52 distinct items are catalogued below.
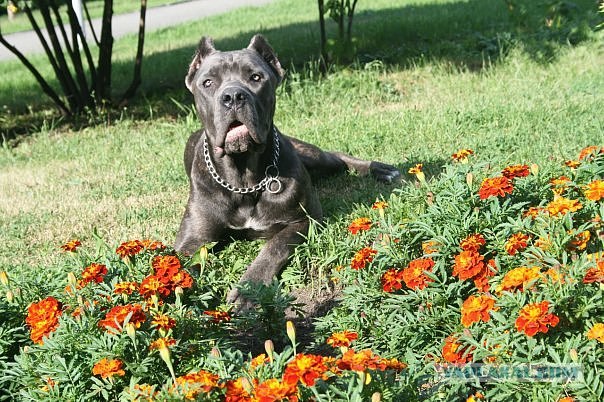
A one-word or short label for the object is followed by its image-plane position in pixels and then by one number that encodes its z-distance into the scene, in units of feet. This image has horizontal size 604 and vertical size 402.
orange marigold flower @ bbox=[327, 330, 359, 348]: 8.82
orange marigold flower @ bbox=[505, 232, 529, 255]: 10.59
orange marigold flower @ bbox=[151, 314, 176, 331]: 9.43
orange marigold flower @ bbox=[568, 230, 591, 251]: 10.40
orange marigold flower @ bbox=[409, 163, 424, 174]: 12.92
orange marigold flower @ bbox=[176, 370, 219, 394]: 7.77
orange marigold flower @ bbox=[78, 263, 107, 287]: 10.45
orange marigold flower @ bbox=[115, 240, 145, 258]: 11.21
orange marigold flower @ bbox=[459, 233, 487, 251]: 10.65
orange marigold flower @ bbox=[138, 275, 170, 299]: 10.07
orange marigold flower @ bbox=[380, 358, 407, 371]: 8.48
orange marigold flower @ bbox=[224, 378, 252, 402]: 7.72
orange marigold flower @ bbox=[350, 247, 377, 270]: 11.44
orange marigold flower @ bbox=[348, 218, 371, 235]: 12.55
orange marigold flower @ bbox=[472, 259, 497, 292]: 10.36
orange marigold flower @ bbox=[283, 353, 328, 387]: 7.59
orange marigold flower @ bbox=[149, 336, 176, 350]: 8.81
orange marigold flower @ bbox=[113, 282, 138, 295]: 10.18
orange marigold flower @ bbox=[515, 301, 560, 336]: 8.71
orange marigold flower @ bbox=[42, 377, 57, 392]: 9.17
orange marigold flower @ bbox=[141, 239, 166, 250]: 11.66
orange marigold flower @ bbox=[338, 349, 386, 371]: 7.86
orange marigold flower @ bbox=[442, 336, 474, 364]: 9.55
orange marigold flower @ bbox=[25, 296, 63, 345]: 9.56
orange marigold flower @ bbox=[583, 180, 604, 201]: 10.87
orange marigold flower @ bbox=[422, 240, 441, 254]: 11.23
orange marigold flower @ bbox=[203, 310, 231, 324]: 10.32
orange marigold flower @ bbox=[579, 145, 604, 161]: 12.83
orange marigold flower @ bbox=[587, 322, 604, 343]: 8.75
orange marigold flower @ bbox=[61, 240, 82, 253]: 11.40
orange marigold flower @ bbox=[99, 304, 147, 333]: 9.16
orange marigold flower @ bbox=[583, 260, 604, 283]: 9.22
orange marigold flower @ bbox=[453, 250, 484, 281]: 10.32
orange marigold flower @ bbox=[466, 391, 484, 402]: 9.05
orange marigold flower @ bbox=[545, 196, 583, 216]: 10.77
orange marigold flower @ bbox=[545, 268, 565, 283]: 9.44
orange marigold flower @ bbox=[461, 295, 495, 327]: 9.52
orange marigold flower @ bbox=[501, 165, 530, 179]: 12.01
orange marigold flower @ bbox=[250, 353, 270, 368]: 8.48
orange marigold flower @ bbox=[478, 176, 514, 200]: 11.37
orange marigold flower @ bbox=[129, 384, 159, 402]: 8.03
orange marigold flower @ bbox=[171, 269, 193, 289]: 10.26
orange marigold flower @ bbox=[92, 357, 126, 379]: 8.63
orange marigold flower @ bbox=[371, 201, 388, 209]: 12.77
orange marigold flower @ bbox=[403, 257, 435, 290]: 10.52
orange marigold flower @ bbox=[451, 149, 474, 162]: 13.25
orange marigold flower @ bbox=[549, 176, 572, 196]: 12.09
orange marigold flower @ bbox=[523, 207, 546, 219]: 11.29
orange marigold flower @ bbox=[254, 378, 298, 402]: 7.41
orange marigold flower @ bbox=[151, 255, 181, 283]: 10.28
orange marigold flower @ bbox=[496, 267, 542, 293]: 9.46
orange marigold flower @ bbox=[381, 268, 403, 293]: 10.90
